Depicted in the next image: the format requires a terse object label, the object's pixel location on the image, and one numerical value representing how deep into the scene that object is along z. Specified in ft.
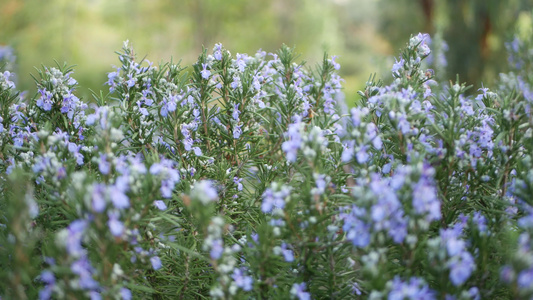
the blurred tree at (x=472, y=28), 10.92
